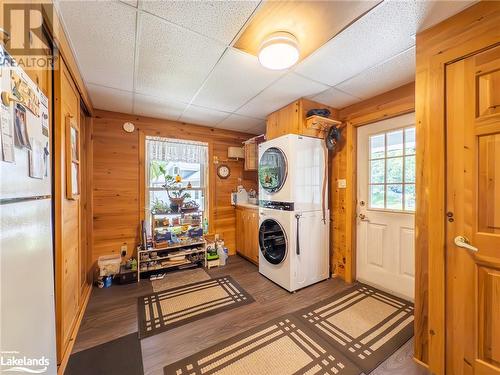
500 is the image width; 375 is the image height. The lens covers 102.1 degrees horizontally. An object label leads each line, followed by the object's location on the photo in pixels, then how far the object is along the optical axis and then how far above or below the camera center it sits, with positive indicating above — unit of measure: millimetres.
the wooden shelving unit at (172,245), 2830 -856
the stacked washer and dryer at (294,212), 2375 -324
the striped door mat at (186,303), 1867 -1246
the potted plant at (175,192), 3080 -80
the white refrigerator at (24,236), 680 -195
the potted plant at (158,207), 2989 -304
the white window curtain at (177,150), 3125 +603
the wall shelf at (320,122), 2355 +778
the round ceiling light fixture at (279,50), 1375 +958
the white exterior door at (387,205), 2188 -223
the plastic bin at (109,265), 2576 -1004
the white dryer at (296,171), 2381 +190
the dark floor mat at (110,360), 1362 -1237
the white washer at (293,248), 2371 -772
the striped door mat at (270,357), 1372 -1245
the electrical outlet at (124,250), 2902 -900
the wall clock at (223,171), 3652 +288
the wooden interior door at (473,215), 1120 -175
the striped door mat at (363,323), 1527 -1246
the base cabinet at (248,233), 3127 -768
